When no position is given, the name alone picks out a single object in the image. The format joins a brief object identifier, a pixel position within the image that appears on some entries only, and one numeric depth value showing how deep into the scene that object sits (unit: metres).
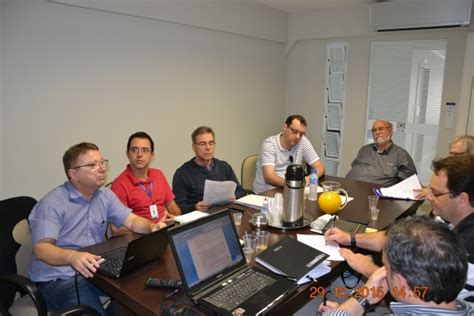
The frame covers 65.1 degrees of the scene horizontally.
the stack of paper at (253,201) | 2.33
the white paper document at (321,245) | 1.67
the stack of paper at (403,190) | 2.64
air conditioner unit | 3.98
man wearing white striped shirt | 3.22
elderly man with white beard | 3.44
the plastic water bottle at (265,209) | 2.07
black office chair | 1.58
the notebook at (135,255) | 1.44
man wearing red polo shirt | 2.42
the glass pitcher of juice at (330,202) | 2.20
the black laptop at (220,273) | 1.27
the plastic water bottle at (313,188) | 2.56
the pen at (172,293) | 1.33
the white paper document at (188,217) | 2.03
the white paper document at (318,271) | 1.45
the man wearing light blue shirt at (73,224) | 1.71
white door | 4.45
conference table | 1.30
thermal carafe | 1.96
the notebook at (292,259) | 1.47
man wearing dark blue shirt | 2.77
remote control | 1.37
